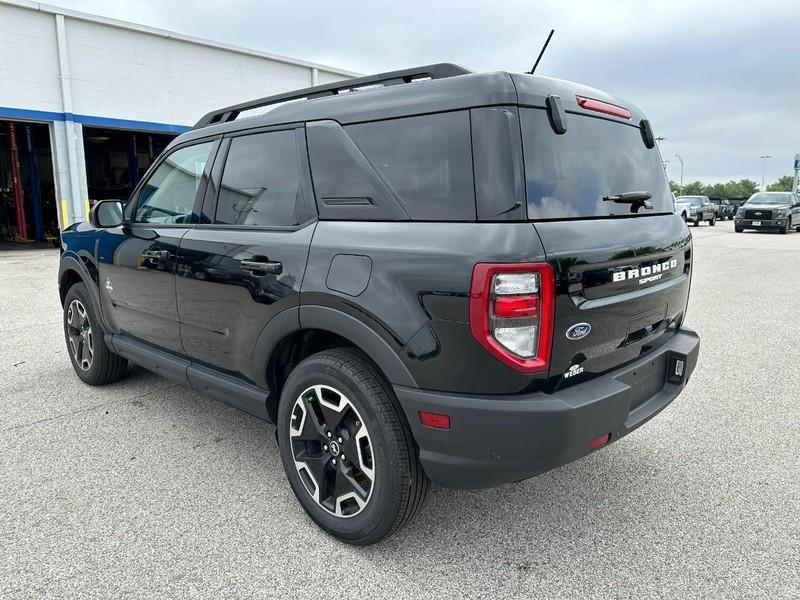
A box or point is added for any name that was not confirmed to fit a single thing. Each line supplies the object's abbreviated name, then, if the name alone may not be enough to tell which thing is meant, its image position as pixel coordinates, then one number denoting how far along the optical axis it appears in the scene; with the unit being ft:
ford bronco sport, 6.49
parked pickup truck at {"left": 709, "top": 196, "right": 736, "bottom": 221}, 123.03
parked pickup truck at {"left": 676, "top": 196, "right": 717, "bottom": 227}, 89.30
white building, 48.52
